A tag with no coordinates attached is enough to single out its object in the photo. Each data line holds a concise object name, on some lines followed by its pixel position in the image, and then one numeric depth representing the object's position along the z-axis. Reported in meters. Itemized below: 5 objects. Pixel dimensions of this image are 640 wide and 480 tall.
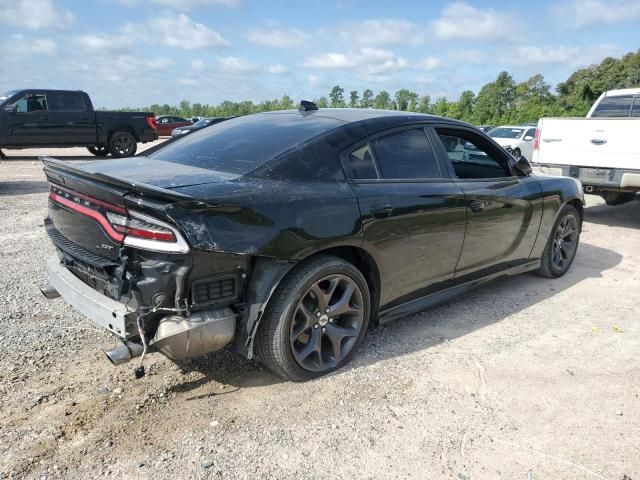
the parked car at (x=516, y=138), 17.47
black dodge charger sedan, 2.56
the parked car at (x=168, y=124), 28.45
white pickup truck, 7.13
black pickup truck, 14.29
